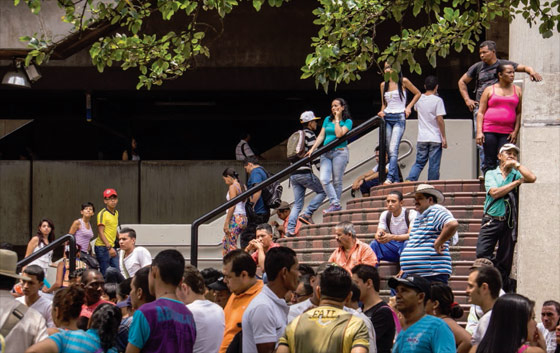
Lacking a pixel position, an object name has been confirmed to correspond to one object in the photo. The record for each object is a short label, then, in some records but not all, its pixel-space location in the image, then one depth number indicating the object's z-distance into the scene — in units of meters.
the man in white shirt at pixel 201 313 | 6.68
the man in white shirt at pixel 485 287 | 6.79
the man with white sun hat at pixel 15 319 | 5.66
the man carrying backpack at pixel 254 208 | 14.14
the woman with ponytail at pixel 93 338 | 5.67
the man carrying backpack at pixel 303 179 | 13.92
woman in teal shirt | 13.70
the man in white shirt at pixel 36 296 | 8.27
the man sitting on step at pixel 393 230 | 10.88
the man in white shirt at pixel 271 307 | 6.18
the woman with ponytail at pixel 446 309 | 6.73
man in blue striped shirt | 9.87
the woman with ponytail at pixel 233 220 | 14.09
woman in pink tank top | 11.54
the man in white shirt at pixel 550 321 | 8.21
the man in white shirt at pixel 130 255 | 11.40
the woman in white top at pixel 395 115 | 13.59
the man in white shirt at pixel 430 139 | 13.46
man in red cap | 14.69
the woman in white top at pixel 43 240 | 14.48
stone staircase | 11.16
